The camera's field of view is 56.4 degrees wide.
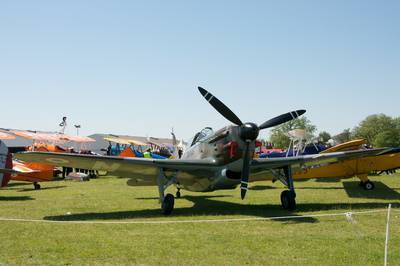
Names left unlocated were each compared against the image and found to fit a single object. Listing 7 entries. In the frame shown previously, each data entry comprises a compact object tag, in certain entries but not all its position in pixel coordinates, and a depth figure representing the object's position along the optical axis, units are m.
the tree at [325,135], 135.62
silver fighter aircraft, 10.72
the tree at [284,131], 109.39
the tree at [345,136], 53.12
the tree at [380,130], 101.25
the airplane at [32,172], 19.73
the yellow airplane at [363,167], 18.38
